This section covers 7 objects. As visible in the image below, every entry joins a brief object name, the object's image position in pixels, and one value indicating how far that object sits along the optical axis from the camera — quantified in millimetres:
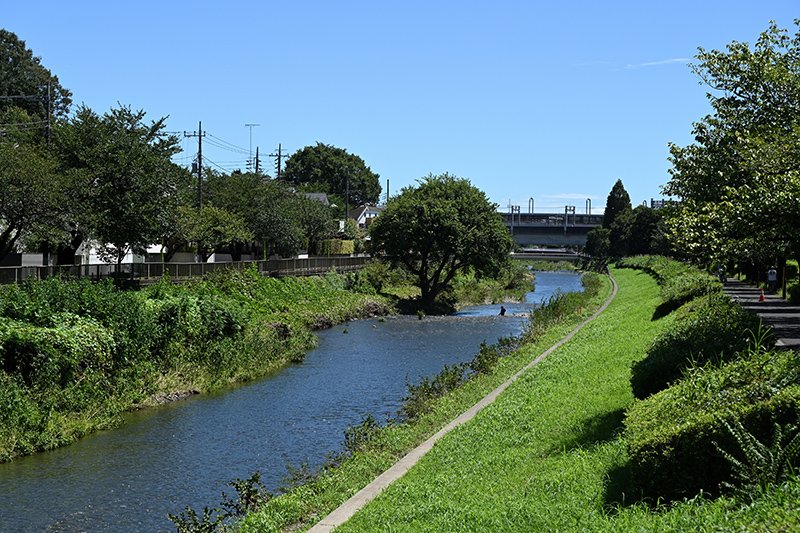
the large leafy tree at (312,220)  86212
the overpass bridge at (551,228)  175875
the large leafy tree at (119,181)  40156
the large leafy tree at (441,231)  65812
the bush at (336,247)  94750
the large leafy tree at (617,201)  143375
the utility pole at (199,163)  56575
